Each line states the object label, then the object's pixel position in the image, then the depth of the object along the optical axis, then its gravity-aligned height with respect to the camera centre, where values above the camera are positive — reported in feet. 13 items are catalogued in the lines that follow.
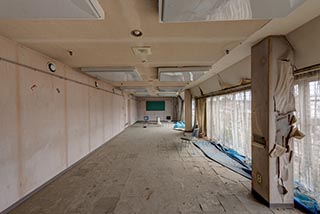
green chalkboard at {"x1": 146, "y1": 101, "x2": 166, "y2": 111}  41.04 +0.65
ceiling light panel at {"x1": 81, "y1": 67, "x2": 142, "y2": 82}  9.23 +2.66
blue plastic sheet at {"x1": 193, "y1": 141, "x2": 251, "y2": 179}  8.94 -4.41
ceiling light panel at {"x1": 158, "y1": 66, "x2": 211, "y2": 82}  9.14 +2.56
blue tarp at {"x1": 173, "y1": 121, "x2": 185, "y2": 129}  26.49 -4.02
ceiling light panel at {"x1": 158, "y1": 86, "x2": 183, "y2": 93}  19.07 +2.82
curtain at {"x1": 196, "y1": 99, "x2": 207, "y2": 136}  18.66 -1.30
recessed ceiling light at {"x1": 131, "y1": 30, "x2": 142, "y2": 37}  5.01 +2.96
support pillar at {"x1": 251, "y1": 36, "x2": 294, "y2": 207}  5.68 -0.45
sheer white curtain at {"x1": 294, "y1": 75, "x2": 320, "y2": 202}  5.57 -1.23
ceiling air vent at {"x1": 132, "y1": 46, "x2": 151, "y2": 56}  6.38 +2.91
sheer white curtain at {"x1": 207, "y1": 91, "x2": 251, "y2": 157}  9.90 -1.32
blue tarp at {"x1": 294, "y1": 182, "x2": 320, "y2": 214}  5.40 -4.26
